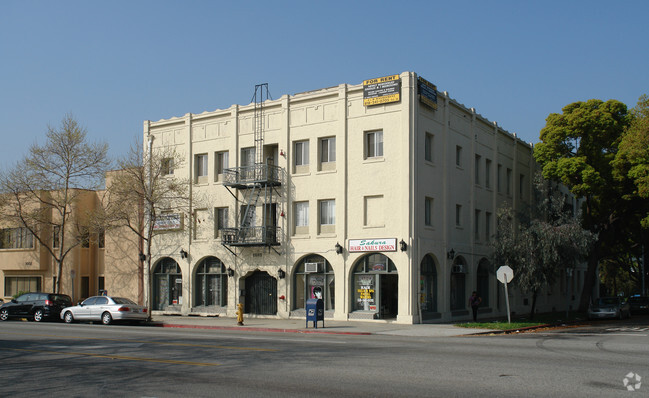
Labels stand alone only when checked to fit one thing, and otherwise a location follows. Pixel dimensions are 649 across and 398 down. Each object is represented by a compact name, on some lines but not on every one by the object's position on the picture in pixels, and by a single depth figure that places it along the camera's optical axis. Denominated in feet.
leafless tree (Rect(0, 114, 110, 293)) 125.29
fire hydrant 93.97
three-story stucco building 98.02
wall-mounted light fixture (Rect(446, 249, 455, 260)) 104.99
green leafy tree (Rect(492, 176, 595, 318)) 97.86
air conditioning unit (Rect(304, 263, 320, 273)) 104.06
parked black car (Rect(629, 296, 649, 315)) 153.89
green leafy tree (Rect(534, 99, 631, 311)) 118.42
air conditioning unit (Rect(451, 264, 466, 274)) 109.09
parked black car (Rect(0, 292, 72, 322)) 104.99
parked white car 96.58
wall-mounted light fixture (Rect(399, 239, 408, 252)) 94.66
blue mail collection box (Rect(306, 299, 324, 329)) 87.56
